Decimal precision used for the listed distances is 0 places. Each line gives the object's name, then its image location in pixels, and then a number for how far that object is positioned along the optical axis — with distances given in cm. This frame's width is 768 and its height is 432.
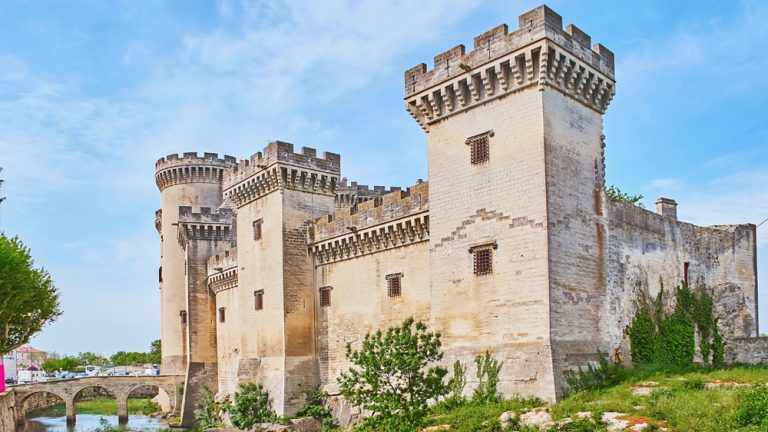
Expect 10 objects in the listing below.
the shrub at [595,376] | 1816
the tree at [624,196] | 4642
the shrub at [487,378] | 1873
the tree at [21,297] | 2922
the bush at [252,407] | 2820
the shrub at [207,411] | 3216
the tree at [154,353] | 8900
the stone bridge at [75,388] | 4612
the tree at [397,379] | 1630
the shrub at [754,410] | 1352
